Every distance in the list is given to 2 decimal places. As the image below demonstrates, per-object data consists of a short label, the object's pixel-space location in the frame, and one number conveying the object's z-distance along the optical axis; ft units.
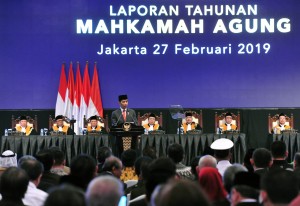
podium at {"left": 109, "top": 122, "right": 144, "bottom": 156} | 52.40
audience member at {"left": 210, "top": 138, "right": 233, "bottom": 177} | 31.04
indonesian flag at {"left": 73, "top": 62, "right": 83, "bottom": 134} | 67.91
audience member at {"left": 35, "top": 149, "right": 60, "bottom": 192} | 24.78
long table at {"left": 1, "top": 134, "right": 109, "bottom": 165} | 56.79
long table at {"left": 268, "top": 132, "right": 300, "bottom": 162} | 58.27
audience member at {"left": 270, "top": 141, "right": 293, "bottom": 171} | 30.52
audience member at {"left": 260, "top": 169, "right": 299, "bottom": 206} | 14.40
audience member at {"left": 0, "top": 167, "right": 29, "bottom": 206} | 17.92
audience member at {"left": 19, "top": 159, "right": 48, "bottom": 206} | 21.61
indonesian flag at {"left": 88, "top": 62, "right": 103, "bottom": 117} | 68.25
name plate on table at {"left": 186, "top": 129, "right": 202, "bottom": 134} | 57.57
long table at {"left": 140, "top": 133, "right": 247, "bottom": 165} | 55.62
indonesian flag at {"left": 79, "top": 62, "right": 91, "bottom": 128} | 68.42
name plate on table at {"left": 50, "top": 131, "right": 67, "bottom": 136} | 58.08
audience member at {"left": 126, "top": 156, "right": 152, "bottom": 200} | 23.74
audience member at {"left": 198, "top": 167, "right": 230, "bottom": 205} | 19.43
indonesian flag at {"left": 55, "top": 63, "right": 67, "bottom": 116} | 68.21
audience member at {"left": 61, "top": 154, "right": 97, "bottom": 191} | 21.36
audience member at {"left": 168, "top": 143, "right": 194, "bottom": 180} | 30.80
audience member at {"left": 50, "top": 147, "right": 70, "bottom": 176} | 28.34
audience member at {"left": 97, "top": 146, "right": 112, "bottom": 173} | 34.23
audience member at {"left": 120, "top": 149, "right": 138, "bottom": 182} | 31.40
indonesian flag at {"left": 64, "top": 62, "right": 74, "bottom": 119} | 68.35
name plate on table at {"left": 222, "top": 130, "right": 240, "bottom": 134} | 58.54
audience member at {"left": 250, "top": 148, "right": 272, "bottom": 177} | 27.70
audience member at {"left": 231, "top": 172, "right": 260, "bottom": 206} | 17.26
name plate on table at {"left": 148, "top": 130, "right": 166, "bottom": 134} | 56.54
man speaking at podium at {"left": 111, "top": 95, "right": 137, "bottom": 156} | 56.68
